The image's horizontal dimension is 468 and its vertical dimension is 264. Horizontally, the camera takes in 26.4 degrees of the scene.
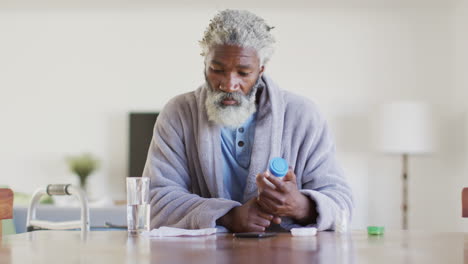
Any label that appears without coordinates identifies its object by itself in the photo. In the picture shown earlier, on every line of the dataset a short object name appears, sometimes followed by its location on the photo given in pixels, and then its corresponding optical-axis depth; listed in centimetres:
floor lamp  678
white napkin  221
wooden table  178
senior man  256
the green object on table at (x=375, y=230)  226
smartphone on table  215
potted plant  744
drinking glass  228
